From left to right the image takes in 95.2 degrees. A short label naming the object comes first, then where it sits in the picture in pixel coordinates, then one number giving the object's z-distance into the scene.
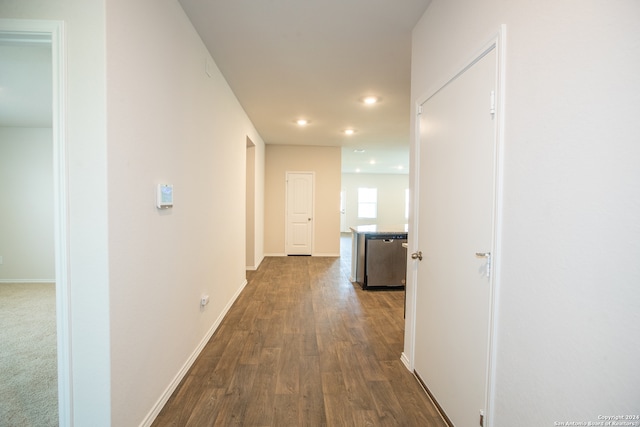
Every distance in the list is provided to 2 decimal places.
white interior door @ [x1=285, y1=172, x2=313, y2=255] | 6.91
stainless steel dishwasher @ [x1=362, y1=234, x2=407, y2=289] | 4.34
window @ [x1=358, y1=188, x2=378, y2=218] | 12.23
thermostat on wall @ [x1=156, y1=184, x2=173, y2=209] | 1.69
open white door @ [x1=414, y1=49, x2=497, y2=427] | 1.36
